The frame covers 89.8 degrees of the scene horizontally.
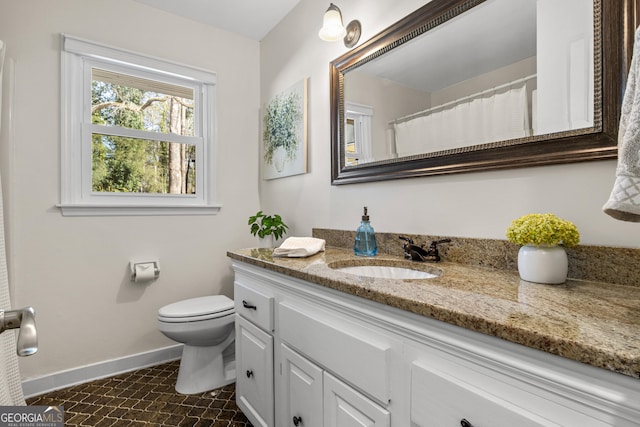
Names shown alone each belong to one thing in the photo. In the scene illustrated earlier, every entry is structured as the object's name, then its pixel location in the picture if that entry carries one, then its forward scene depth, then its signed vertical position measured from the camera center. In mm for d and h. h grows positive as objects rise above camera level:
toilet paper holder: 2171 -363
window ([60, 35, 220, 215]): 2027 +563
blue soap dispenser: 1515 -130
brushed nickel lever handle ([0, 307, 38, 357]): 564 -211
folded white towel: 1481 -165
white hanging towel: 498 +81
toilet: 1839 -731
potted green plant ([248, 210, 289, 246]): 2219 -95
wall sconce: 1629 +952
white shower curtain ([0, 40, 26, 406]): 1466 -707
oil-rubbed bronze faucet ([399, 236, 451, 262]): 1304 -163
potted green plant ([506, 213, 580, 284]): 868 -87
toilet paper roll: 2141 -390
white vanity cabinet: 510 -350
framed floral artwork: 2174 +588
